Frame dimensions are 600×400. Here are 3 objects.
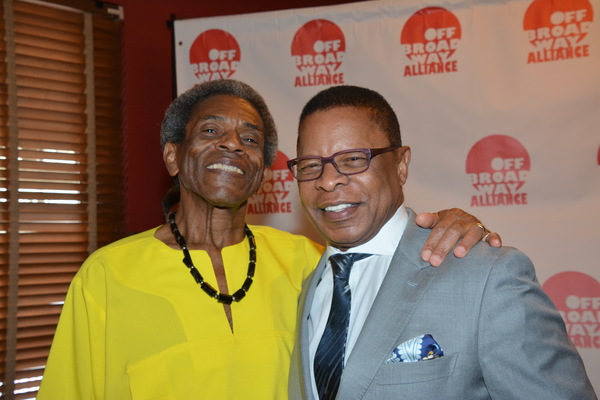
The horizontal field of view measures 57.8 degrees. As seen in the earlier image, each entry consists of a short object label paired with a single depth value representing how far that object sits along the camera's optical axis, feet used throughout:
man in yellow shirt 5.06
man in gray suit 3.67
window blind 9.35
